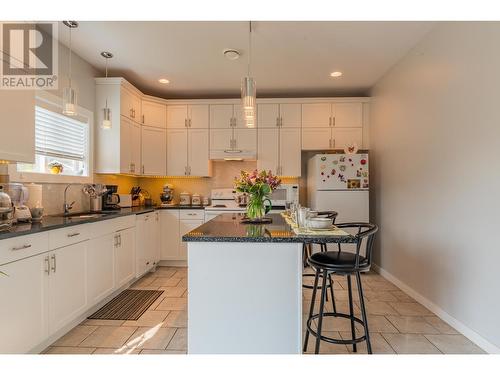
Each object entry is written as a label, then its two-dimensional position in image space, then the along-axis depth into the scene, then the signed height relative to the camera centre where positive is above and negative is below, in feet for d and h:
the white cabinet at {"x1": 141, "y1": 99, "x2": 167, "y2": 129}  13.78 +3.74
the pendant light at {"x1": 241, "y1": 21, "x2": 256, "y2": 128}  7.05 +2.31
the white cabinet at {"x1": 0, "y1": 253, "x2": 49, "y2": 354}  5.53 -2.47
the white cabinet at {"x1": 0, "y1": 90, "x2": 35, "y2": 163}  6.40 +1.51
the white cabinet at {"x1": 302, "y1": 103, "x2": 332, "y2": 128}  14.37 +3.74
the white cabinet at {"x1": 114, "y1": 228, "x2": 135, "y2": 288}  9.90 -2.55
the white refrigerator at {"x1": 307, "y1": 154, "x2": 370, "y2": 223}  13.01 +0.08
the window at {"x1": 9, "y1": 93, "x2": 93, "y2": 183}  8.88 +1.48
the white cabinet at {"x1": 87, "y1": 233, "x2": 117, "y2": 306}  8.32 -2.50
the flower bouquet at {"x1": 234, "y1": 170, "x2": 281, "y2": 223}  7.52 -0.01
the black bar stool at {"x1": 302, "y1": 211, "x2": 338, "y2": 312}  8.33 -0.87
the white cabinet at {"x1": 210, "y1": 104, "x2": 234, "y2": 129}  14.60 +3.74
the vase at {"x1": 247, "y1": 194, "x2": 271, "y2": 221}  7.66 -0.52
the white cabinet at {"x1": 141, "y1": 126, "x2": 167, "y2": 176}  13.73 +1.85
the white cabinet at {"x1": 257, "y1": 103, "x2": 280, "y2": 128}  14.47 +3.65
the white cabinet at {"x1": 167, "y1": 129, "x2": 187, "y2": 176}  14.67 +1.76
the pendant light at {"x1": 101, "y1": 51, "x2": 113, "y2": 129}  9.94 +3.13
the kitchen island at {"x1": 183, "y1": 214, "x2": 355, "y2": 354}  5.69 -2.22
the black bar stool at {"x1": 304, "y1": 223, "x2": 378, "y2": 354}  5.86 -1.69
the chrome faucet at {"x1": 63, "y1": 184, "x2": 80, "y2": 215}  9.93 -0.66
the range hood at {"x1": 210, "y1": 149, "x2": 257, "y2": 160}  14.43 +1.73
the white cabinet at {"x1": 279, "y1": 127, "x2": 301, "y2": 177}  14.43 +1.84
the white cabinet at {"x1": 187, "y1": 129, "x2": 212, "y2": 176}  14.64 +1.91
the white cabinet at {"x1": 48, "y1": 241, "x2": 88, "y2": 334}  6.78 -2.52
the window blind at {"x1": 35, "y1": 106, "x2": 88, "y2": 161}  9.06 +1.87
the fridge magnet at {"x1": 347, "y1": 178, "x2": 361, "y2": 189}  13.01 +0.22
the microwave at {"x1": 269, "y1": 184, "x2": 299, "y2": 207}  14.01 -0.36
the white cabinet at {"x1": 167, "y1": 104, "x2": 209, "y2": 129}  14.64 +3.74
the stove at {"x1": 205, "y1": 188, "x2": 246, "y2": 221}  13.69 -0.85
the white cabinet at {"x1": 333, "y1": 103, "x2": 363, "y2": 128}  14.28 +3.70
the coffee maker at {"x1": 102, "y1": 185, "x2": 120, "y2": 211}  11.85 -0.48
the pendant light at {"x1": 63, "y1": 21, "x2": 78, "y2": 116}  7.13 +2.21
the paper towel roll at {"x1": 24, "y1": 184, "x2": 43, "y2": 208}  7.65 -0.23
